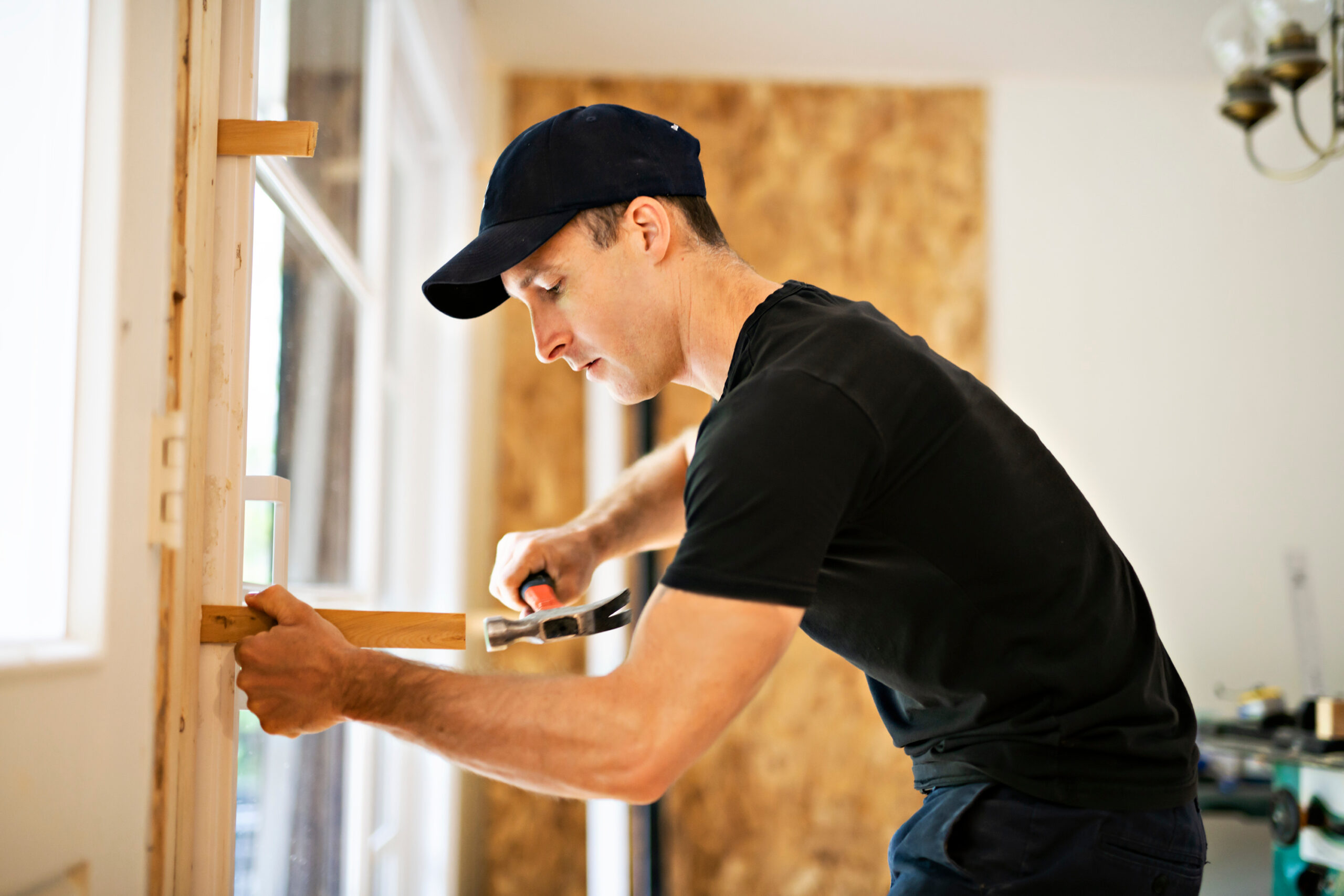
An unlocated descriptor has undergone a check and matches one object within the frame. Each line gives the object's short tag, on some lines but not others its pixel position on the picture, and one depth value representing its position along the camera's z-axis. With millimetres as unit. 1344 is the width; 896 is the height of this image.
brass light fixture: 1990
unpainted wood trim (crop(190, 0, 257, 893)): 910
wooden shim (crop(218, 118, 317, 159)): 936
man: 791
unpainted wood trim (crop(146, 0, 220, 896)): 856
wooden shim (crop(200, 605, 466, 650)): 906
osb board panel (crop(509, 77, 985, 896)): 3254
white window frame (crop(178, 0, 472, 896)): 917
